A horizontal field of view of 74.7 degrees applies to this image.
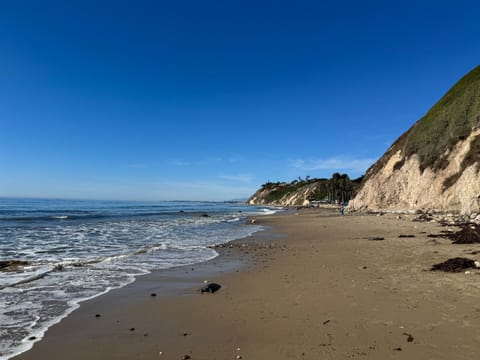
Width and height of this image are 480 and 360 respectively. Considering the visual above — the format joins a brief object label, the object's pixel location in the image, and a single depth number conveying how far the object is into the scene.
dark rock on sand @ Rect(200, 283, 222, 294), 8.51
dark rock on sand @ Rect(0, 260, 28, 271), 11.68
